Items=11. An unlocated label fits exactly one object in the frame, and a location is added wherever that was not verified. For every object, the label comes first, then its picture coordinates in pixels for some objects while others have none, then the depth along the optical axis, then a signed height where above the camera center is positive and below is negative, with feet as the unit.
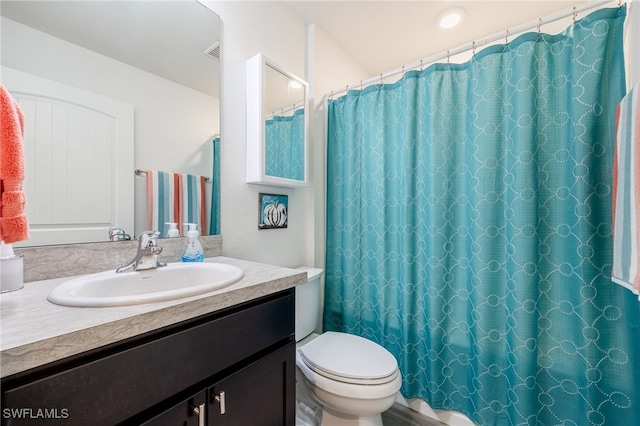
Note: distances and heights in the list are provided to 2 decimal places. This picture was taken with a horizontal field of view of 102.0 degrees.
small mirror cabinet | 4.16 +1.49
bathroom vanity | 1.35 -1.00
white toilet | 3.29 -2.21
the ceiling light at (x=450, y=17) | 5.19 +4.00
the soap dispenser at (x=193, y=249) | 3.27 -0.50
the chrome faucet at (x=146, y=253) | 2.73 -0.45
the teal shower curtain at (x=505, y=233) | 3.29 -0.35
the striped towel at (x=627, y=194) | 2.41 +0.16
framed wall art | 4.57 -0.01
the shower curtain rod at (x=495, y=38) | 3.34 +2.62
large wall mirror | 2.52 +1.47
